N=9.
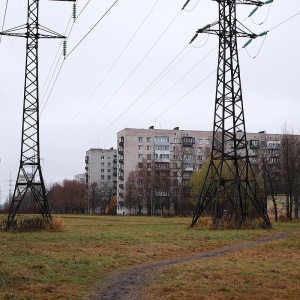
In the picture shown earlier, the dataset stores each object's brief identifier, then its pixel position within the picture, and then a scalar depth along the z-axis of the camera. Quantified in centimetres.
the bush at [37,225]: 3067
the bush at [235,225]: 3294
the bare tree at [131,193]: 10394
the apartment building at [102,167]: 14288
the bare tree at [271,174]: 5909
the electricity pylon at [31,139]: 3105
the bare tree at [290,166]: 5281
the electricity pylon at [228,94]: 3253
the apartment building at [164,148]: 11019
